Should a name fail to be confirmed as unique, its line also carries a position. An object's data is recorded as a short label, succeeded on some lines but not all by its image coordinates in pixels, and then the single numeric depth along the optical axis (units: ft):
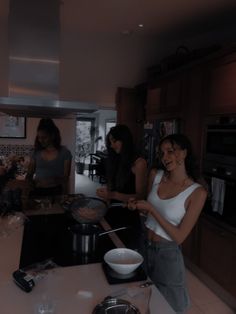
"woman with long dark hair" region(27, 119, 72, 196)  9.07
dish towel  7.28
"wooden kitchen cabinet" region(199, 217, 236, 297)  6.93
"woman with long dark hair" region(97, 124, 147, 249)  6.49
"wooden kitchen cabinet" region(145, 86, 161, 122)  10.48
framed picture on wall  10.02
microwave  6.94
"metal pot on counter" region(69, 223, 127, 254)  4.56
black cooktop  4.42
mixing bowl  3.83
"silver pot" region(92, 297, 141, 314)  3.13
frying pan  5.53
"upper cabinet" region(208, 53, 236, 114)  6.91
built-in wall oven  6.97
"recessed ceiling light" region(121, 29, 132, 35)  10.37
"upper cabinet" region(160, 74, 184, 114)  9.17
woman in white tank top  4.52
